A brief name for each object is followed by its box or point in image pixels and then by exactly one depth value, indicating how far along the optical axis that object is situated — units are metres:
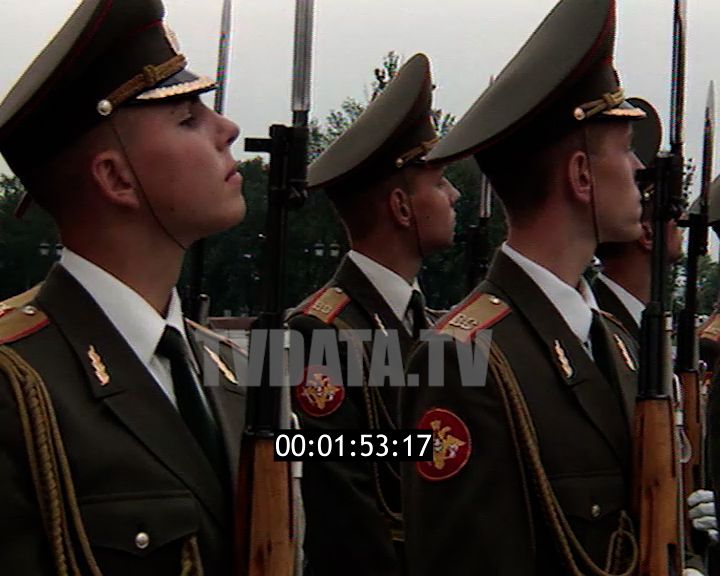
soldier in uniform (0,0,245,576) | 4.99
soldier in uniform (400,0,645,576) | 6.22
